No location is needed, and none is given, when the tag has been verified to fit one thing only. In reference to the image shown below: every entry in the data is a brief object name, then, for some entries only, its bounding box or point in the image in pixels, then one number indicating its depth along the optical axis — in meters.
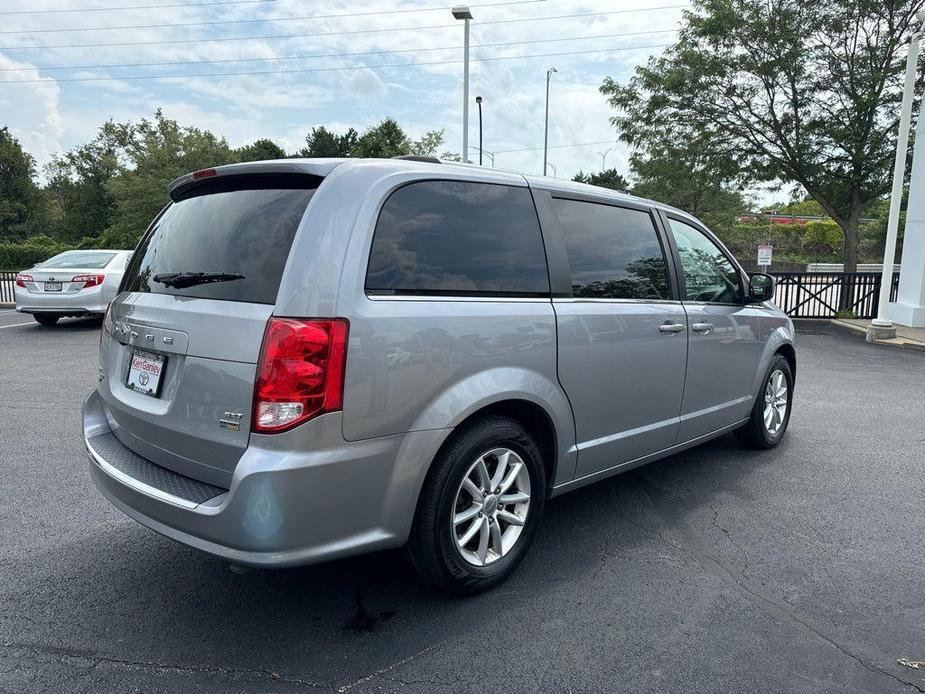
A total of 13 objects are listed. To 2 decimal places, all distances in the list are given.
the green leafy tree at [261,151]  53.56
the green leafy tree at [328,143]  57.94
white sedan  11.56
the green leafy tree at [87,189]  55.19
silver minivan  2.42
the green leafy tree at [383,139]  48.94
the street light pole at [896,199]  11.30
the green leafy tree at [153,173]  38.03
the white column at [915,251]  12.74
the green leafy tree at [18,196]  54.00
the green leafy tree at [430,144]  43.22
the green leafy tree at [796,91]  15.58
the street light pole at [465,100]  20.59
